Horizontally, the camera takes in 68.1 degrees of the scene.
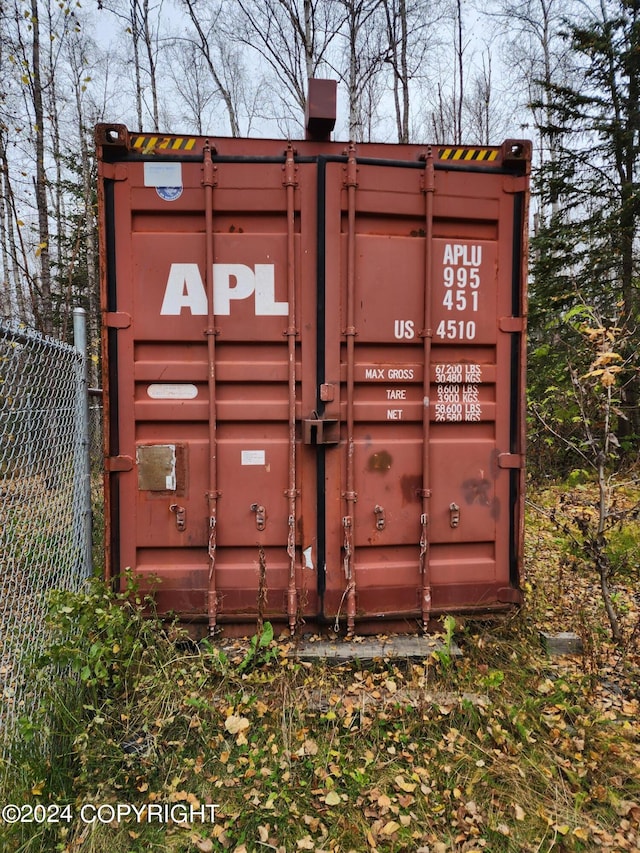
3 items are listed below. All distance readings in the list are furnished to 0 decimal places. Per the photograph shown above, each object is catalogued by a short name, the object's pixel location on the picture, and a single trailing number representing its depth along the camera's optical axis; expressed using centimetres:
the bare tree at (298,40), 1174
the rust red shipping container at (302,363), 313
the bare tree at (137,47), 1352
